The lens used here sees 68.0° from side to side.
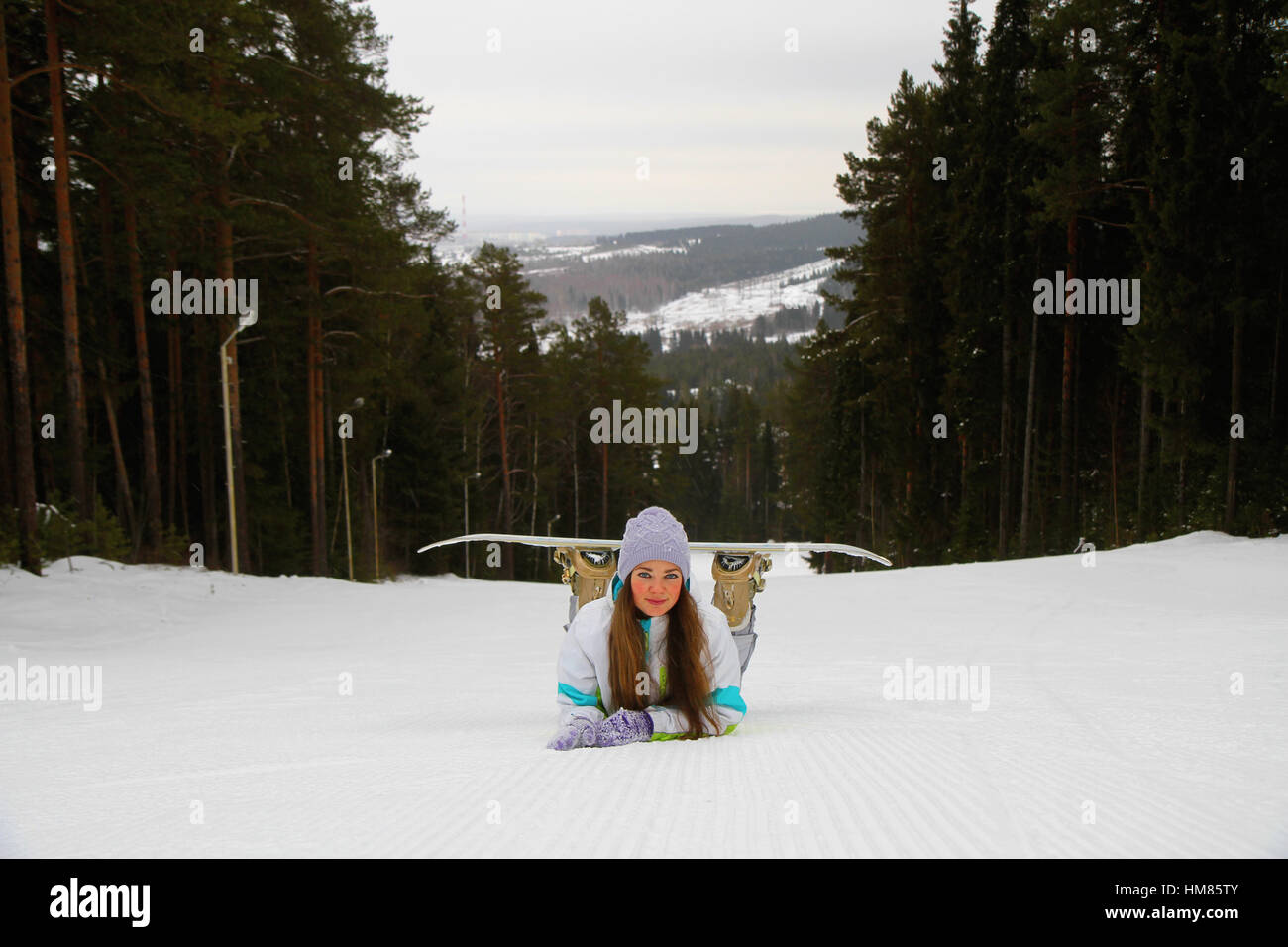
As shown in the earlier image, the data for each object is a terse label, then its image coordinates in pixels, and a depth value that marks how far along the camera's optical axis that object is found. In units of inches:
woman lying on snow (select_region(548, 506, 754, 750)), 175.5
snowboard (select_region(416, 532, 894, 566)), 196.9
